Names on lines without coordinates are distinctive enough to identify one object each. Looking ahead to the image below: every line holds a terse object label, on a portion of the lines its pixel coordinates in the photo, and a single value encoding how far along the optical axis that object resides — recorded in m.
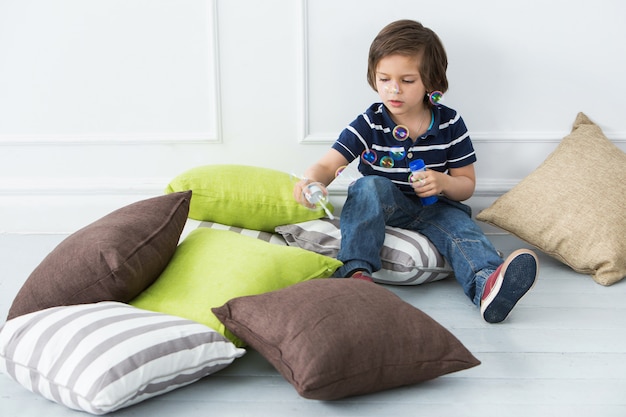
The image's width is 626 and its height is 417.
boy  3.26
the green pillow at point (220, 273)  2.92
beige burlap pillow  3.39
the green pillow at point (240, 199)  3.45
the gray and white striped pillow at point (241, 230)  3.44
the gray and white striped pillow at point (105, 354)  2.62
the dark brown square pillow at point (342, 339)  2.66
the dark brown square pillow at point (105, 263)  2.90
